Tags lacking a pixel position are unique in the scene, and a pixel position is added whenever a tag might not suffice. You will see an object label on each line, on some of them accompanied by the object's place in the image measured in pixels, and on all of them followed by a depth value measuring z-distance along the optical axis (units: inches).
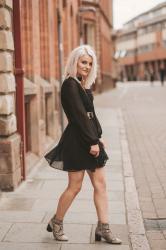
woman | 206.8
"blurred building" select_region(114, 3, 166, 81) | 3735.2
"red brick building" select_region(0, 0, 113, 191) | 302.5
